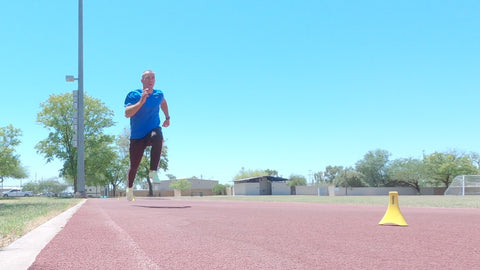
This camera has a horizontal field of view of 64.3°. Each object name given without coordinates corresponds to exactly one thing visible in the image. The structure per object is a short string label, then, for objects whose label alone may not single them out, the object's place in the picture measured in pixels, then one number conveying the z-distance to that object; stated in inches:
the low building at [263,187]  3031.5
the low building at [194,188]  3361.2
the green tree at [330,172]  5493.6
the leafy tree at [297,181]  3535.9
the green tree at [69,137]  1264.8
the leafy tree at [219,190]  3442.4
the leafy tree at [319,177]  5644.7
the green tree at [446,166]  2952.8
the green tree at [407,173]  3048.7
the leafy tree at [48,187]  4903.5
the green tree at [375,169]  3353.6
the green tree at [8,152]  1788.9
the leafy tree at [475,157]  3085.6
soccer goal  2079.2
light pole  539.5
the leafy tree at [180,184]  3325.8
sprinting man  253.9
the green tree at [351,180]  3112.7
